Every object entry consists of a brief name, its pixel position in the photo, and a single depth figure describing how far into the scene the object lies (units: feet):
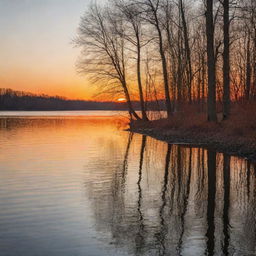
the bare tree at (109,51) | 138.41
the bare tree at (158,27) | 114.39
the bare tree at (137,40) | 124.19
